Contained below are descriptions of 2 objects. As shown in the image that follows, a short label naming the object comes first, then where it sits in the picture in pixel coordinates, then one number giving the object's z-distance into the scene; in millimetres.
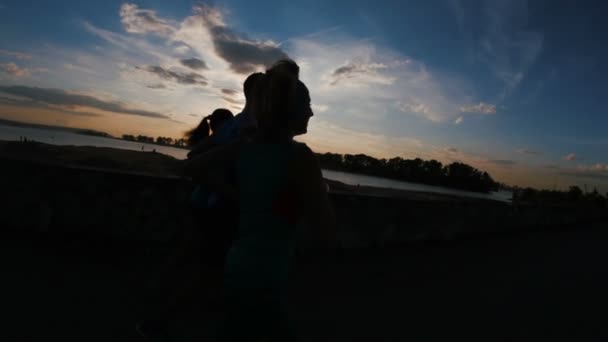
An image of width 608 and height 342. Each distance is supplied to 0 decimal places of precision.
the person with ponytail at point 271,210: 1051
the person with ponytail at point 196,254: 2033
